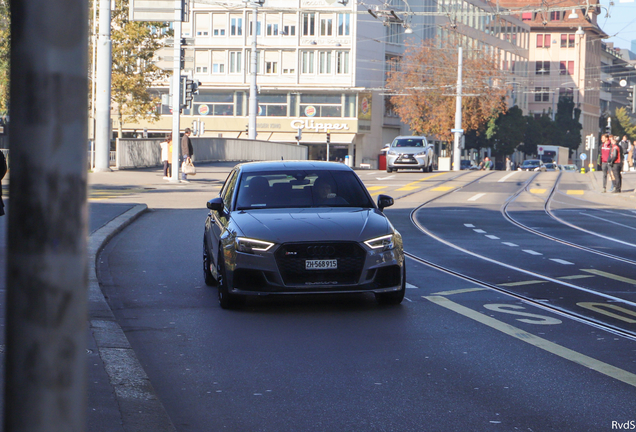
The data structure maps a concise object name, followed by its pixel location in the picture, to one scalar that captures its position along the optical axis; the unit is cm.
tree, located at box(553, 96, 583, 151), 11602
